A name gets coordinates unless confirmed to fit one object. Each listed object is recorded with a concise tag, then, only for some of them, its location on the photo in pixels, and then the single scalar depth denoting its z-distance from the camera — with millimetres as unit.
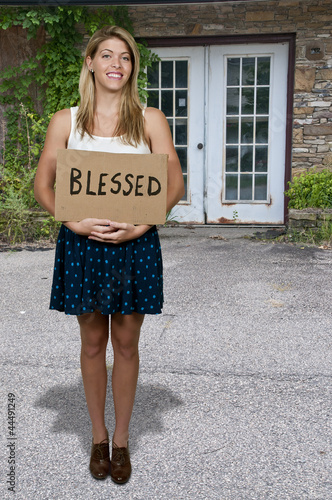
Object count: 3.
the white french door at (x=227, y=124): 7523
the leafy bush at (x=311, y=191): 6902
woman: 2102
